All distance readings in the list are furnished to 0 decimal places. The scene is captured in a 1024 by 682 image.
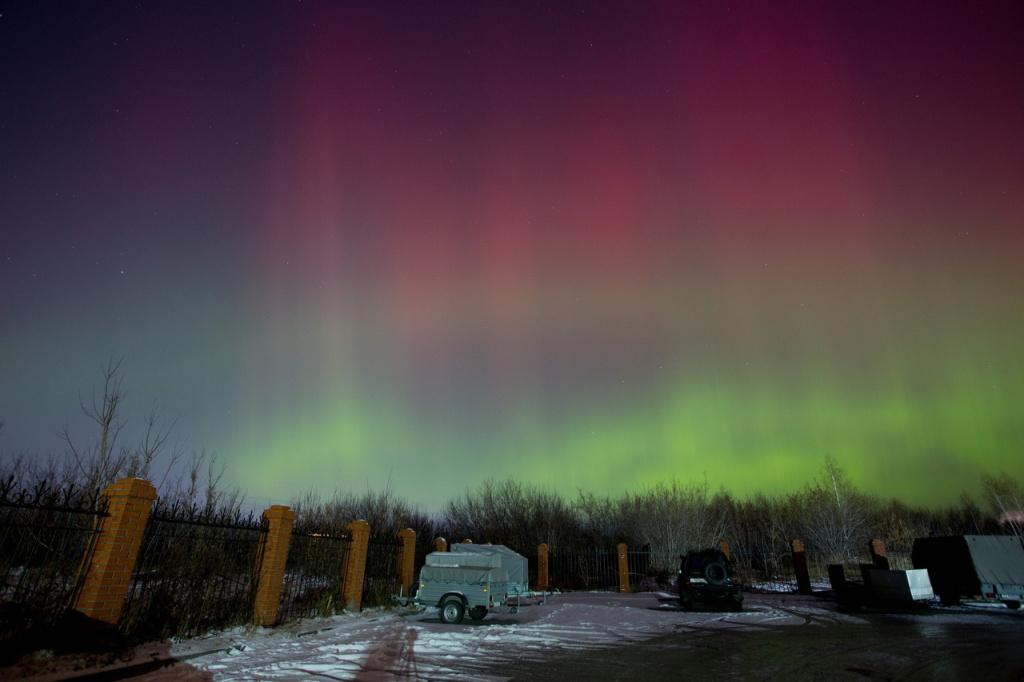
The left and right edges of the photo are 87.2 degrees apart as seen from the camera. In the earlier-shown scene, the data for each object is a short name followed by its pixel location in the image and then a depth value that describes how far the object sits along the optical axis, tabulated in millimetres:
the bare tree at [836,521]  46906
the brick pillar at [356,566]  16656
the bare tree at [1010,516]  34938
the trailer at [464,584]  15234
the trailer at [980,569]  19875
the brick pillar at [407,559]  21375
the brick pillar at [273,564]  12531
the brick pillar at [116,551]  8797
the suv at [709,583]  18453
